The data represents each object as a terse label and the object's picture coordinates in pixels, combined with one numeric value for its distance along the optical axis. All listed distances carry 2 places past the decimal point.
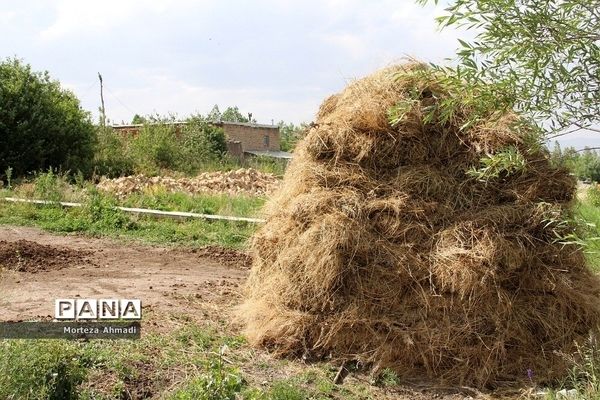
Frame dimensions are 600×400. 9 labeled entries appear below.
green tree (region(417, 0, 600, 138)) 2.73
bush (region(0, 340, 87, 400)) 3.30
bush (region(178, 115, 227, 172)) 22.86
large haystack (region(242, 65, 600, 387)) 4.30
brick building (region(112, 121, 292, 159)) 29.30
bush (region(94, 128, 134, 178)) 19.78
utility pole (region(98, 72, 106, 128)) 22.97
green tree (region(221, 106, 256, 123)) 50.91
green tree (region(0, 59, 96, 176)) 17.33
